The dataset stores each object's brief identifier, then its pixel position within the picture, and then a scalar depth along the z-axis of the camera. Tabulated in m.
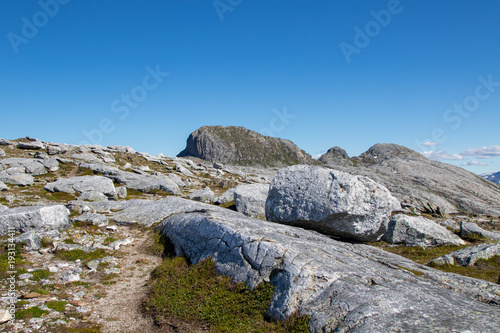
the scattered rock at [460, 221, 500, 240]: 28.17
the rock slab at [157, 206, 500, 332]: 8.27
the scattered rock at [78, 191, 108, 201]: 32.50
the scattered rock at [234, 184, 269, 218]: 28.91
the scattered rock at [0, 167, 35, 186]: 40.41
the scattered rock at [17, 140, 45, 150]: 75.06
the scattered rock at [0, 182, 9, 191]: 36.56
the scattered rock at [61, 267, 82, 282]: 14.27
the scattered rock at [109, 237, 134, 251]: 19.58
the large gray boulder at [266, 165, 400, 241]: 17.98
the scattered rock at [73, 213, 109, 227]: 23.23
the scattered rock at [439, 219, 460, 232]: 32.46
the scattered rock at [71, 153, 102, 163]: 68.43
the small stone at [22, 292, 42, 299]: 11.99
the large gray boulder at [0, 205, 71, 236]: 18.91
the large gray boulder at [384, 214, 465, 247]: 24.86
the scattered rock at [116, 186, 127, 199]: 39.78
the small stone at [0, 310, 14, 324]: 10.05
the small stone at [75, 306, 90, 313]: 11.61
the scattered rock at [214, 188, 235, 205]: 37.72
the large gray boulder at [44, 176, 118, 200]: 38.00
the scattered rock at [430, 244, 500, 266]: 19.53
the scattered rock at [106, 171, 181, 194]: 48.28
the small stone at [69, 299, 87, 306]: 12.12
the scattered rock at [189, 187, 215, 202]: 40.33
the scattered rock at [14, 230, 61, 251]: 17.45
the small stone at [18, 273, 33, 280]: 13.87
